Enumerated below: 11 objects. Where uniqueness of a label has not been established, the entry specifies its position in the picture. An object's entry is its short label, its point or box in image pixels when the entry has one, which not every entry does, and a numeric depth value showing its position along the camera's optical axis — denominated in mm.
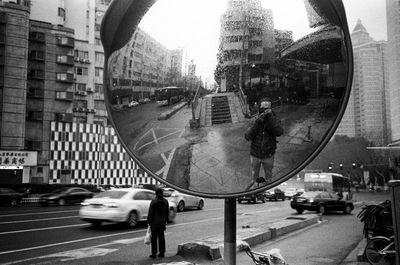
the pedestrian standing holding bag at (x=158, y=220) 7418
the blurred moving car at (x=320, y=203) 18812
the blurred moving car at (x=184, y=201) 18203
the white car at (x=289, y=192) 38562
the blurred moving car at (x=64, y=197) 21125
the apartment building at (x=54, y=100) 33188
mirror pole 1656
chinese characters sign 31978
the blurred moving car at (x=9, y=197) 22828
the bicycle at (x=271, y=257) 2848
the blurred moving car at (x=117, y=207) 11305
